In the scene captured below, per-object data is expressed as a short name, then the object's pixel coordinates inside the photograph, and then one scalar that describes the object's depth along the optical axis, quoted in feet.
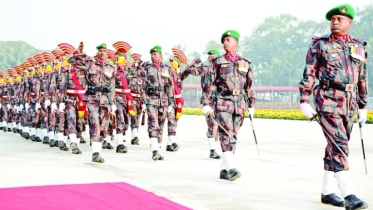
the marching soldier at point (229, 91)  24.66
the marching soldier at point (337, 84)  18.38
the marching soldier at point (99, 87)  32.22
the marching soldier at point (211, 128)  34.30
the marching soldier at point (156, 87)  33.86
